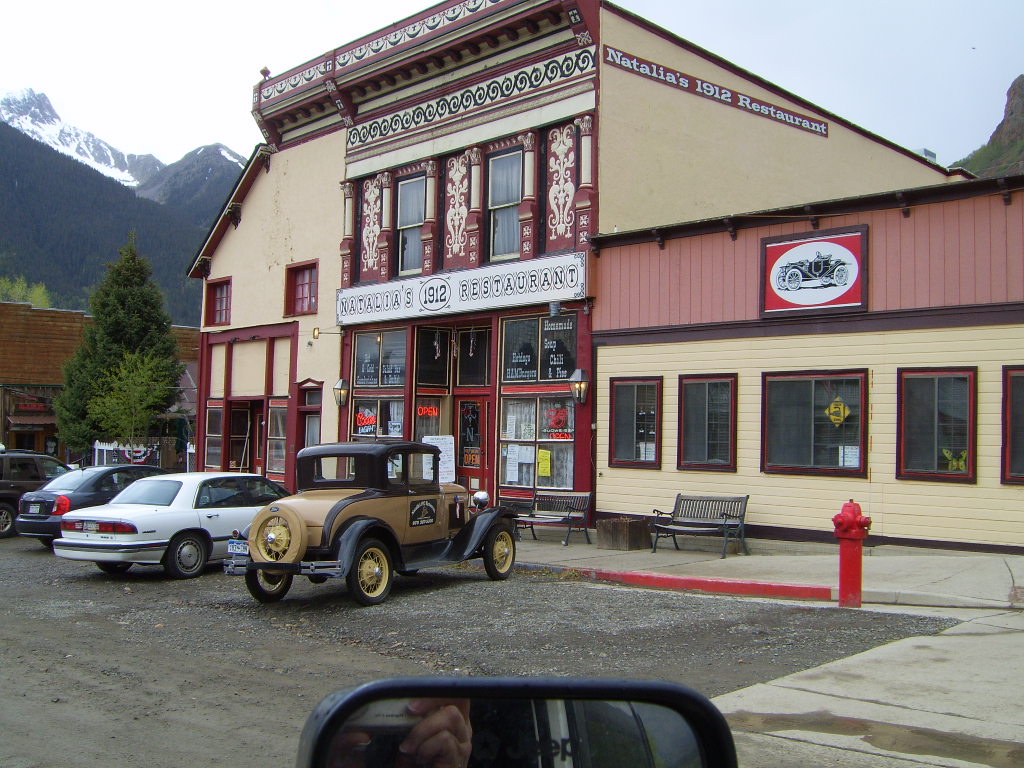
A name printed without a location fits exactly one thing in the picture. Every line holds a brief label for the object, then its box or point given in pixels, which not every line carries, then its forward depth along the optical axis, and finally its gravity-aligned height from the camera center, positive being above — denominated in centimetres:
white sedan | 1384 -136
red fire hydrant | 1092 -116
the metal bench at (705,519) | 1585 -126
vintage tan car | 1159 -116
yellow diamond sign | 1519 +50
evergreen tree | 3572 +307
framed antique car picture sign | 1519 +267
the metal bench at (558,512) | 1814 -139
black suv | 2022 -110
